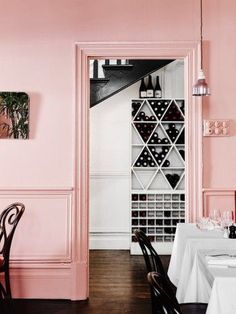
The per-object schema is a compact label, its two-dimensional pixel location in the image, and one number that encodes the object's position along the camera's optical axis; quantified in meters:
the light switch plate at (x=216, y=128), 3.66
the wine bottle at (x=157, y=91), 5.60
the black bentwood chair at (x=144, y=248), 2.30
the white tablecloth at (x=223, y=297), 1.69
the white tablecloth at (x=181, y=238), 2.82
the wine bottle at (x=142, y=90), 5.57
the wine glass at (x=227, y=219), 3.01
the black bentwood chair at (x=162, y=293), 1.50
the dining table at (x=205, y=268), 1.72
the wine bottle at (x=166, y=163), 5.52
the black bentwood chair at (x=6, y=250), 3.23
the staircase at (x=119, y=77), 4.84
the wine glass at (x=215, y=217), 3.12
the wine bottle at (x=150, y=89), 5.56
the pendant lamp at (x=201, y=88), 3.30
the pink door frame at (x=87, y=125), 3.69
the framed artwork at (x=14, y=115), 3.72
